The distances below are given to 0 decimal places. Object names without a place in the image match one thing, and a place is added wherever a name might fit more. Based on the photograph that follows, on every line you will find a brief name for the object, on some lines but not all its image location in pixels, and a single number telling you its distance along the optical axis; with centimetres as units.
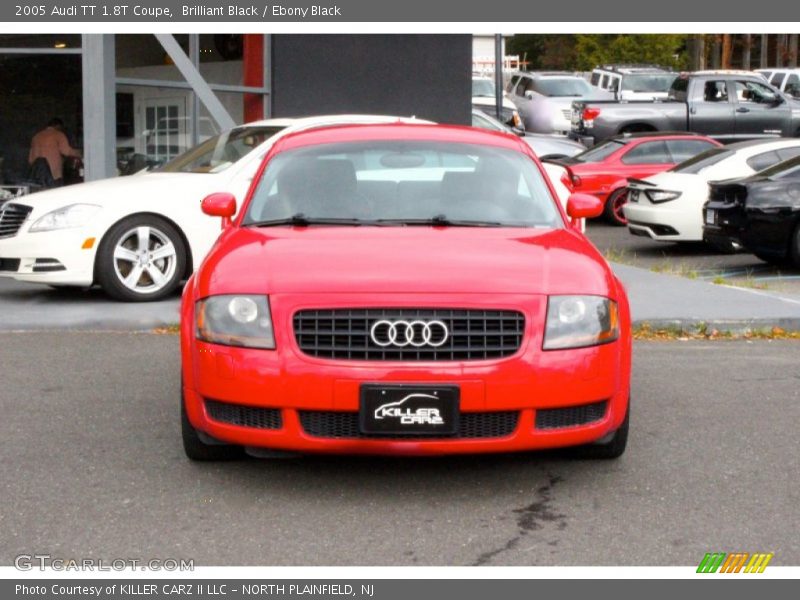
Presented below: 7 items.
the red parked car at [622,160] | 2081
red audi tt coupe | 551
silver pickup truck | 2772
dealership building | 1540
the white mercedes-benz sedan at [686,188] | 1698
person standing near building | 1642
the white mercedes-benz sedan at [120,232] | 1122
